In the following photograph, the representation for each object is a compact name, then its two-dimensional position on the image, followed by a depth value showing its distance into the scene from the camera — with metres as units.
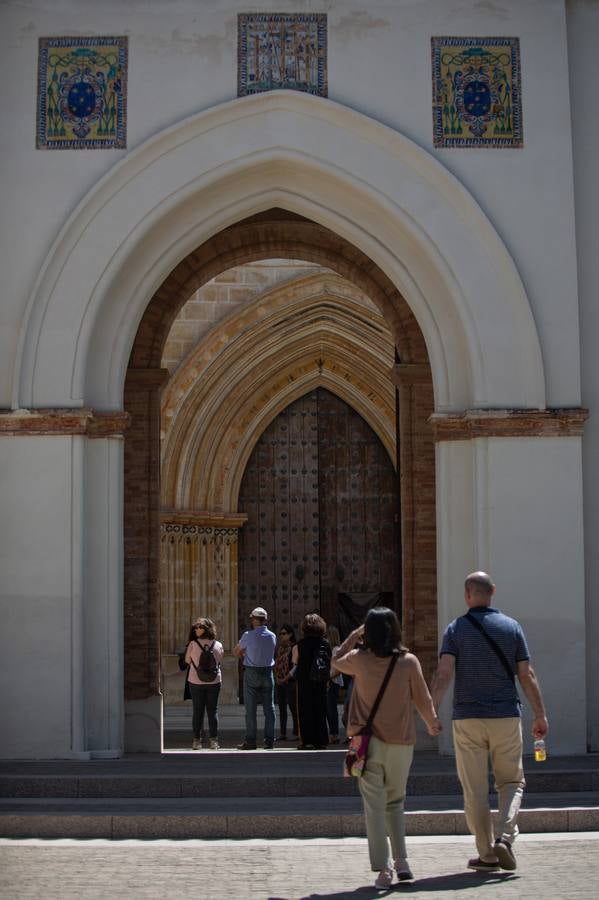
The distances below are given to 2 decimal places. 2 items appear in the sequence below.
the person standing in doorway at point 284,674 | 16.20
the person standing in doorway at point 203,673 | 14.64
